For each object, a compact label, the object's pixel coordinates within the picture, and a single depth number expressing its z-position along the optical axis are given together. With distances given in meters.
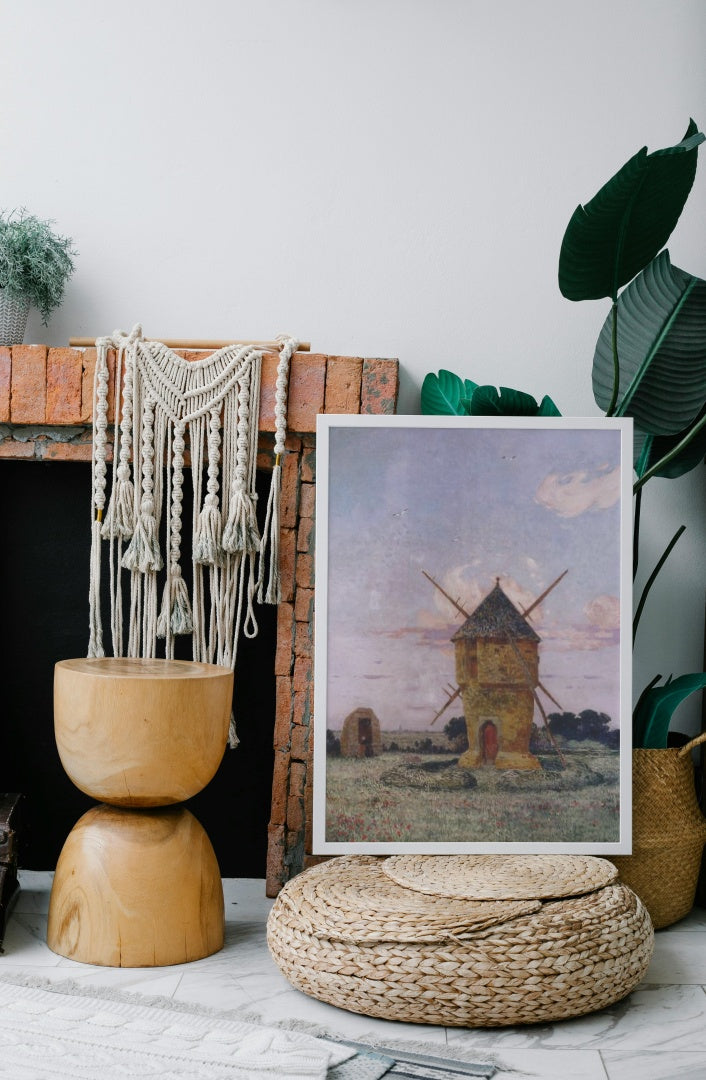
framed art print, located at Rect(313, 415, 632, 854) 1.99
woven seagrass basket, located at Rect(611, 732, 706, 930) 2.06
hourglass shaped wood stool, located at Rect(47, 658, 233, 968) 1.78
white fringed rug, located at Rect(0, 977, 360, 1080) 1.40
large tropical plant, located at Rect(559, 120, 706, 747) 1.96
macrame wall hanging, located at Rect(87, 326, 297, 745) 2.15
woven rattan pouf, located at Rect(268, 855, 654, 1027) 1.56
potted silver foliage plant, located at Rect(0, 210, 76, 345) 2.19
